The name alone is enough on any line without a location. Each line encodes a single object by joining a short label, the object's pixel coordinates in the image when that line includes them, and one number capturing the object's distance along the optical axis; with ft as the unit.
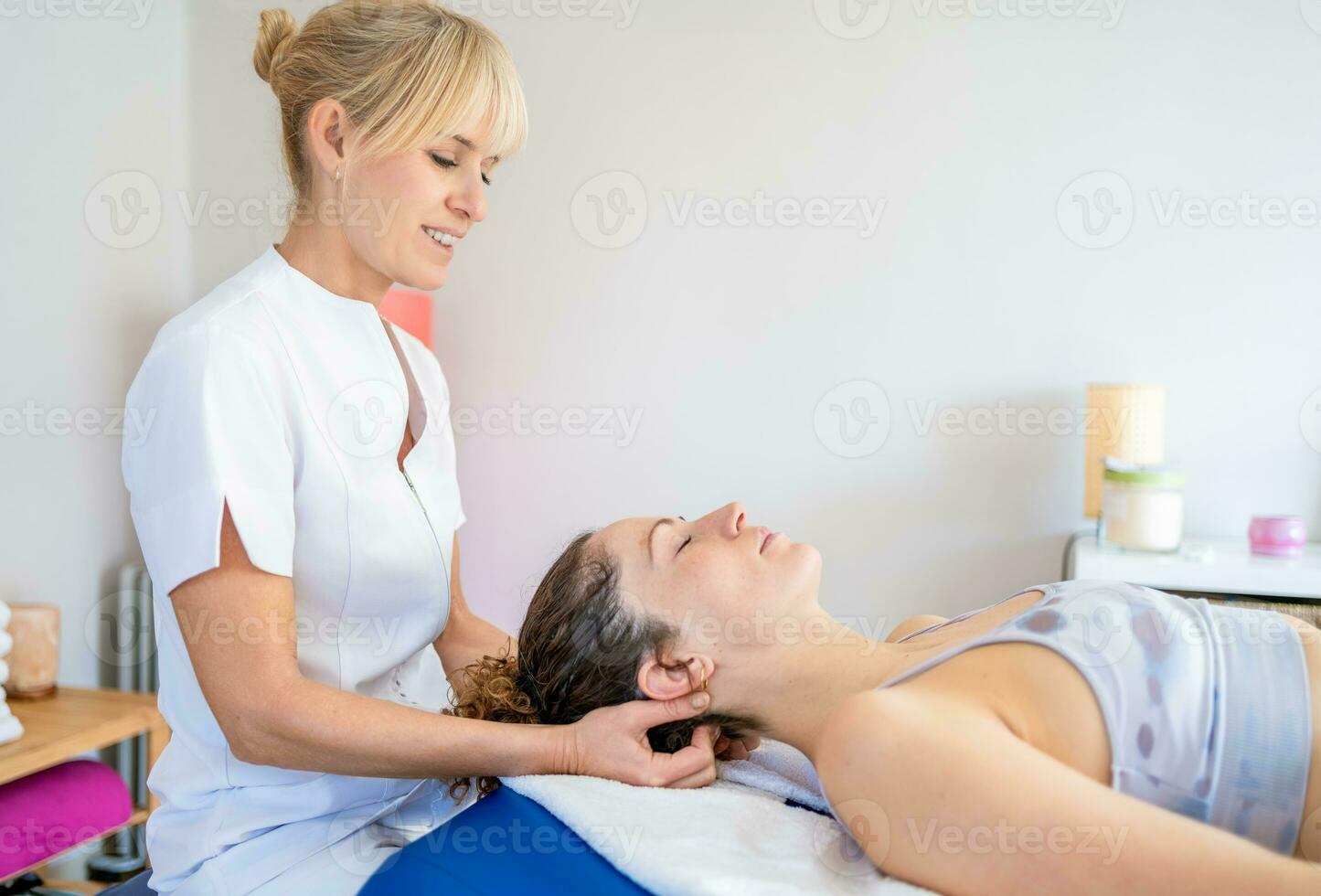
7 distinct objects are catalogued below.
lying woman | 2.95
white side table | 6.70
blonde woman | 4.04
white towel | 3.29
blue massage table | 3.44
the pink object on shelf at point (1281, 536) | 7.22
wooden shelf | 6.84
